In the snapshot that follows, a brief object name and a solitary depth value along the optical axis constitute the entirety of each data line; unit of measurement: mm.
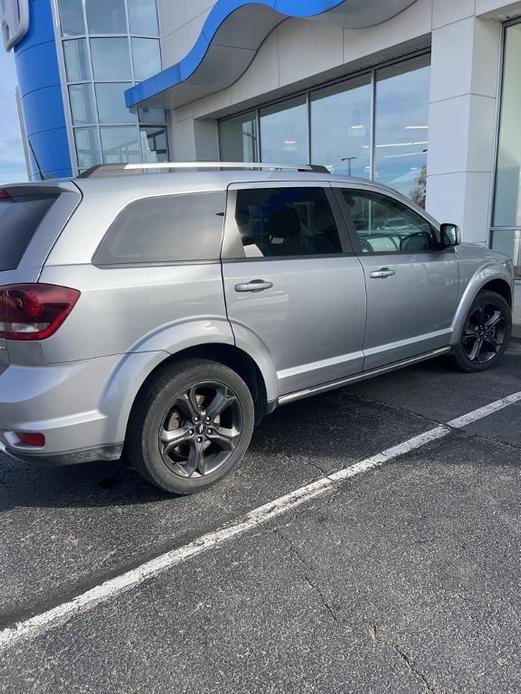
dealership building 7301
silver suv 2604
